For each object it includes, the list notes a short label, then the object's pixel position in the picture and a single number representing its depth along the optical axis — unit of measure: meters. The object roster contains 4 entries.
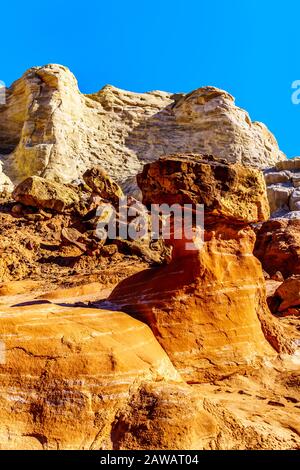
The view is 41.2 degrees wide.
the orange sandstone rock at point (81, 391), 3.08
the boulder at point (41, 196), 13.30
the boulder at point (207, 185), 4.92
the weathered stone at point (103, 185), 14.10
